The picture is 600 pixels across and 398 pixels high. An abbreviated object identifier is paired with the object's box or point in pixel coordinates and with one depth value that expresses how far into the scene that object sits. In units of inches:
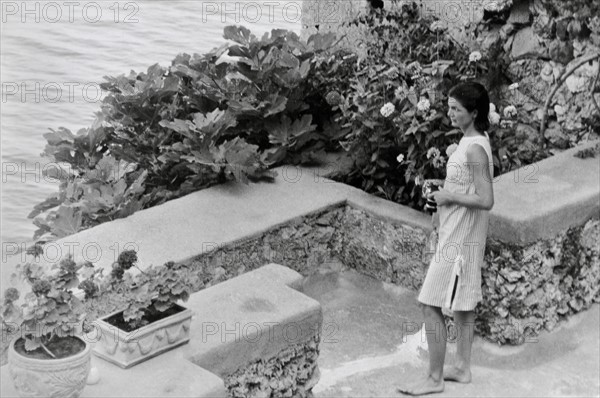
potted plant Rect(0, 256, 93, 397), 143.3
